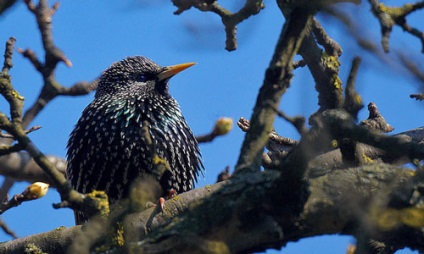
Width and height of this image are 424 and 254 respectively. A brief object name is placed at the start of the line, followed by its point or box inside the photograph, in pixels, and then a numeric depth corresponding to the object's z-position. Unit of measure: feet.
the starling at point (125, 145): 41.34
